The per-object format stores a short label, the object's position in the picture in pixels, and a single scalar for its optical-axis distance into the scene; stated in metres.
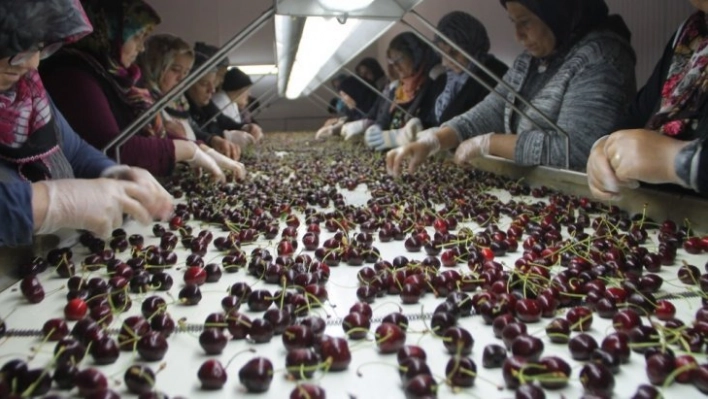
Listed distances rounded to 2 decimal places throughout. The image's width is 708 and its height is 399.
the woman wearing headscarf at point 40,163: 1.07
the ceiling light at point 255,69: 6.63
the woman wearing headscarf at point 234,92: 6.45
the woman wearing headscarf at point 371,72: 7.64
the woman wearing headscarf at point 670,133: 1.31
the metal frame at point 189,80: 1.48
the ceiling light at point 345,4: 1.44
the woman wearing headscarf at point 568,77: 2.20
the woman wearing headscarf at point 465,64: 3.74
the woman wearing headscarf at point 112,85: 2.15
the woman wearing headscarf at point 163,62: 3.39
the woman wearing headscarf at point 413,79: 4.43
